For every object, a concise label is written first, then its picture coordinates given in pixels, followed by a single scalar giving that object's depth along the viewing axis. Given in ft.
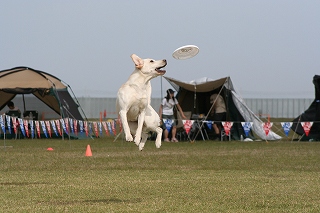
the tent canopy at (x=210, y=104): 111.45
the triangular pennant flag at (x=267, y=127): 107.29
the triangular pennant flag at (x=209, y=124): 108.27
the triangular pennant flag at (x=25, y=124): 101.65
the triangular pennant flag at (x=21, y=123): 100.37
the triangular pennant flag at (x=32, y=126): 103.57
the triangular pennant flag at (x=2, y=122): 94.54
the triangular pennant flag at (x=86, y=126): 108.37
